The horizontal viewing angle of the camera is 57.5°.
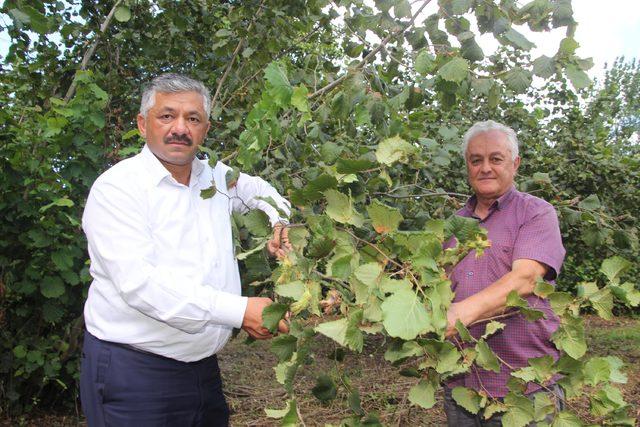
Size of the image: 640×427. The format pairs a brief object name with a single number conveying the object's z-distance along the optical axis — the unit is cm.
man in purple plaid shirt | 195
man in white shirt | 169
